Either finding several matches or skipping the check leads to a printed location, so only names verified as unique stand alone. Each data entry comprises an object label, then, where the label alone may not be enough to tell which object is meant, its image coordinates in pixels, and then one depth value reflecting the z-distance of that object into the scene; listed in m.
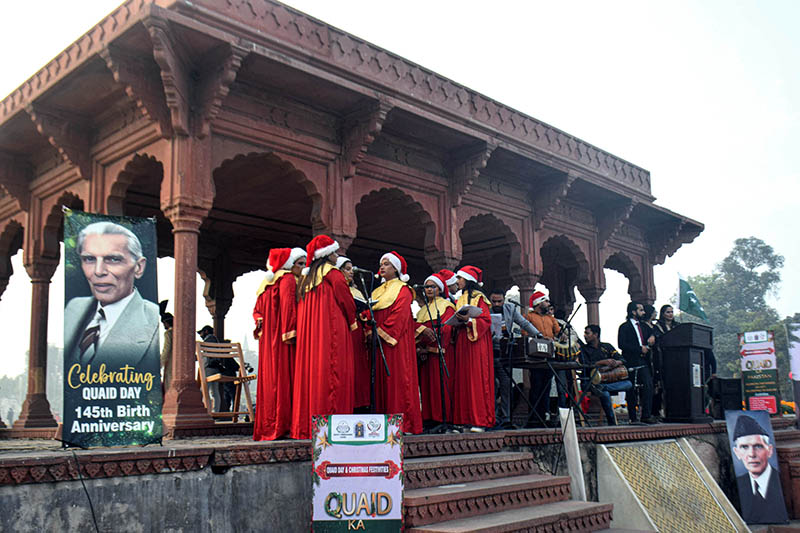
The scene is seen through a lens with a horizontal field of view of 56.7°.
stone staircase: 5.20
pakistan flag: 14.61
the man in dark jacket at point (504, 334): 9.02
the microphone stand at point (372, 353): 6.92
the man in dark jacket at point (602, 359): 10.27
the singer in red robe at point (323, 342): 6.42
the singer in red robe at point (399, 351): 7.13
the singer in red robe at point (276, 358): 6.80
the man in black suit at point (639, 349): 10.55
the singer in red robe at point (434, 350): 8.18
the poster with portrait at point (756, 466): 9.27
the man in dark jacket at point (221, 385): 10.71
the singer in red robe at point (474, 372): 8.05
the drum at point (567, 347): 9.58
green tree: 56.31
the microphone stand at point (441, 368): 7.79
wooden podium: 10.52
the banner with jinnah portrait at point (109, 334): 5.04
